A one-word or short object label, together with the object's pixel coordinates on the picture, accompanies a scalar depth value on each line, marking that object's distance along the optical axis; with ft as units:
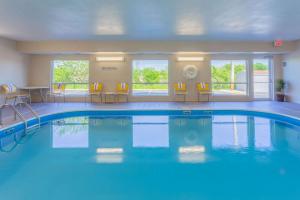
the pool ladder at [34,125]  18.09
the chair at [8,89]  24.63
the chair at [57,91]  31.58
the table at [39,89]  29.07
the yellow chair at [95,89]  31.10
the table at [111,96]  31.94
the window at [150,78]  32.76
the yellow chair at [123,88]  31.22
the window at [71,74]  32.55
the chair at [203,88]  31.50
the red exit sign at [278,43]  28.73
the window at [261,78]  32.99
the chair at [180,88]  31.35
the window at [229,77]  32.91
